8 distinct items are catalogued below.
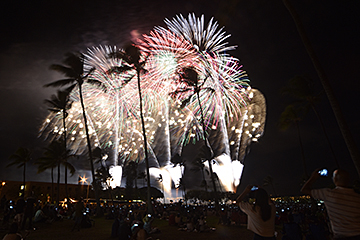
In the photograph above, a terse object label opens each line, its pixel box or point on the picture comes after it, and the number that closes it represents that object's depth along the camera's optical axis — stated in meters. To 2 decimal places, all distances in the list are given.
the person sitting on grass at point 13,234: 4.87
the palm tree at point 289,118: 31.28
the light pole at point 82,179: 62.11
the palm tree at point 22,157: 41.91
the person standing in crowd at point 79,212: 11.66
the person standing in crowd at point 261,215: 3.26
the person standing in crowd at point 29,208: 10.77
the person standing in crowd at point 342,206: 2.60
